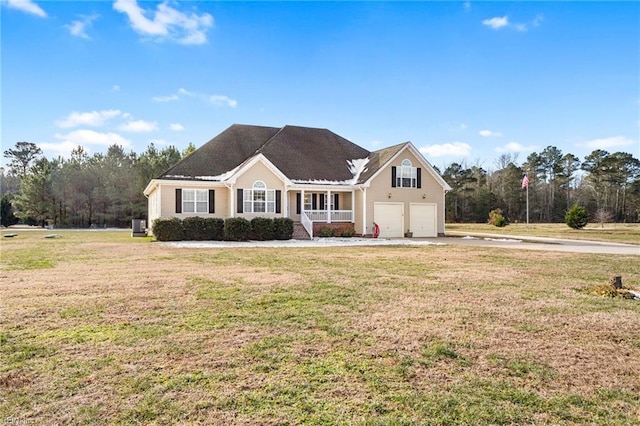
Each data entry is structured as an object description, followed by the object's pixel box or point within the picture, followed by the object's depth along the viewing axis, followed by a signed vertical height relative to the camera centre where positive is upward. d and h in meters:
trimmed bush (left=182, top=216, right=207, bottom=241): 19.56 -0.63
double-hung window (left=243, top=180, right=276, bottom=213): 22.19 +0.95
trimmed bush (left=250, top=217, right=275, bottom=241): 20.20 -0.71
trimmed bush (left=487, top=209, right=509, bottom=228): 35.56 -0.56
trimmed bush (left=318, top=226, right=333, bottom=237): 23.09 -1.02
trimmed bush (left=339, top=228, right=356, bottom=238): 23.39 -1.07
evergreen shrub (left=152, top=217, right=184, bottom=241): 19.10 -0.65
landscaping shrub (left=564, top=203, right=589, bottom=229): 30.14 -0.36
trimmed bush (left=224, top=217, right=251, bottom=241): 19.72 -0.69
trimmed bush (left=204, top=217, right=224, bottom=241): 19.84 -0.64
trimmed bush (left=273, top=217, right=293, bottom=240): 20.59 -0.68
